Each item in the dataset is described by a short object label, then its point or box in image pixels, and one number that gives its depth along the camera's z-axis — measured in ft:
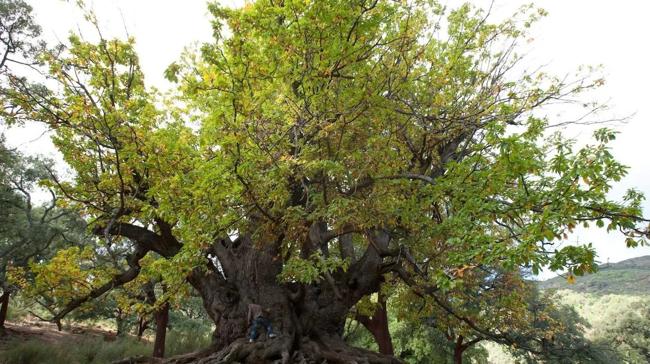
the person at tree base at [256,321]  30.07
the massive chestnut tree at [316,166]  18.67
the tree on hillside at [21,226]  58.54
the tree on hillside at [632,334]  106.63
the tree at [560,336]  53.88
